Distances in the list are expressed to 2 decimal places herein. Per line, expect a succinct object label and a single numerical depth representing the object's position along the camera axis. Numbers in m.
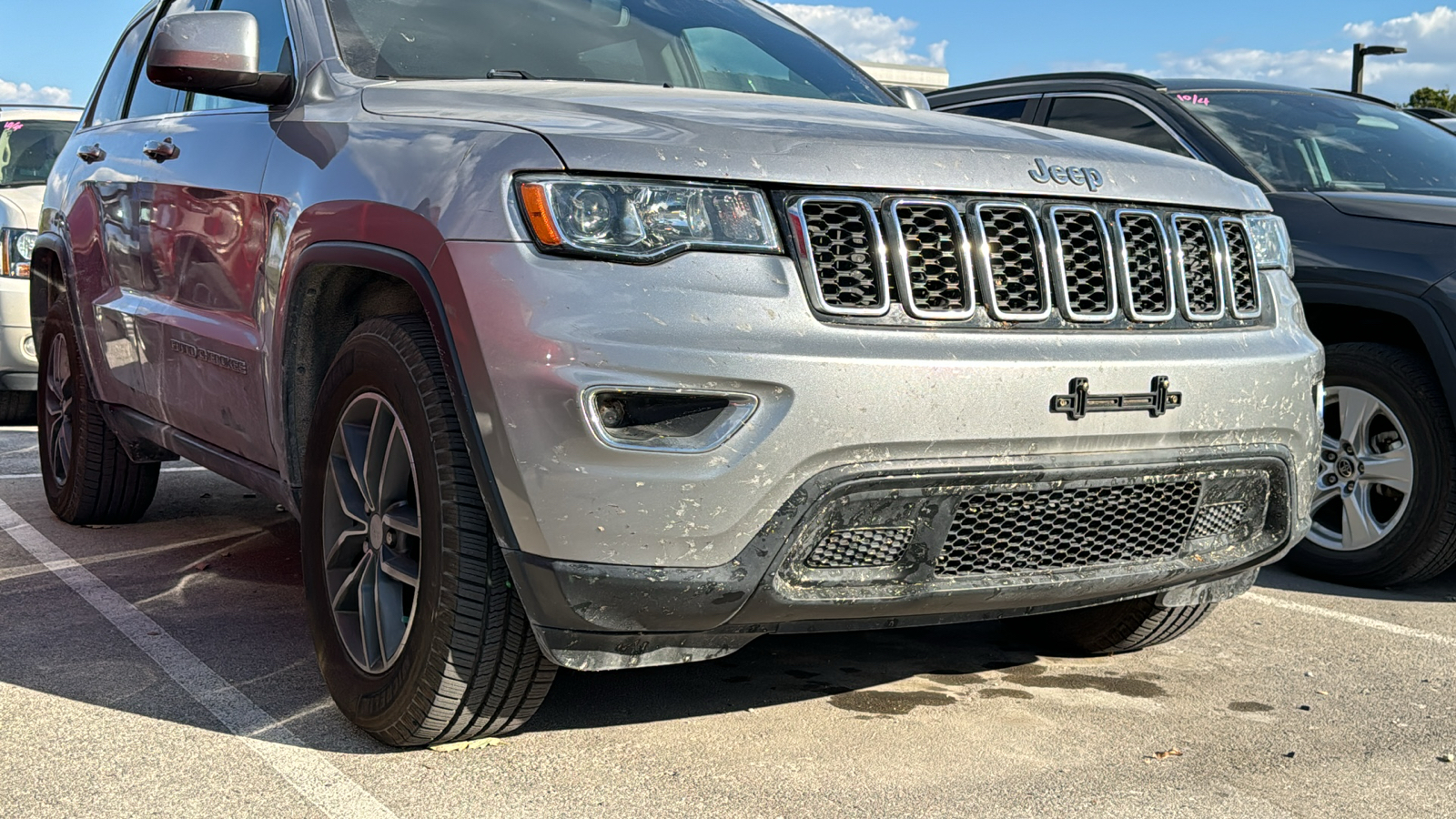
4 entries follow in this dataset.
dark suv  4.84
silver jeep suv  2.66
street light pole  24.58
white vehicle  8.16
